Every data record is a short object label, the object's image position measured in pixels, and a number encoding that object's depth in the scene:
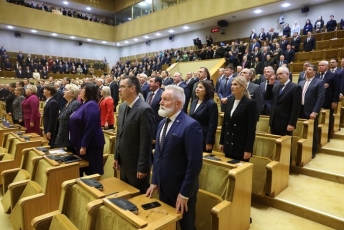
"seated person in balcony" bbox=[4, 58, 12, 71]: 10.31
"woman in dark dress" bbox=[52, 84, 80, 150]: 2.26
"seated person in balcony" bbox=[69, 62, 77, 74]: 12.04
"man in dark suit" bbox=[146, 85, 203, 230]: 1.27
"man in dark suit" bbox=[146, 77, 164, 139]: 2.89
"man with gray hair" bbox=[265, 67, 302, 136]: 2.32
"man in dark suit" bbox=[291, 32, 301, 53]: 6.67
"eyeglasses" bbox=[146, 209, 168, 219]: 1.16
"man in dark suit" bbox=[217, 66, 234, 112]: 3.86
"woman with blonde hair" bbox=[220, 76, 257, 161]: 1.84
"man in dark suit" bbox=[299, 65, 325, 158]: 2.81
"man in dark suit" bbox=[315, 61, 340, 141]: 3.16
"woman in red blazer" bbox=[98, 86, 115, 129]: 3.24
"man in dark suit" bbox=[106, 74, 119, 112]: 4.93
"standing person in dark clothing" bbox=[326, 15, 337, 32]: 6.91
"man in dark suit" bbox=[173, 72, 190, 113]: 3.82
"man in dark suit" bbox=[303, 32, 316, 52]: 6.42
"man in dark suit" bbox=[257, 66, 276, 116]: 2.72
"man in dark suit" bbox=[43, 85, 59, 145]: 2.71
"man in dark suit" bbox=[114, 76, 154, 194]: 1.55
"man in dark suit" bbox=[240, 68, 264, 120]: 2.87
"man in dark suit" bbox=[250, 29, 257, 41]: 8.50
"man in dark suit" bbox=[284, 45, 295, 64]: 6.19
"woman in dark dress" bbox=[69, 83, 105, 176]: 2.02
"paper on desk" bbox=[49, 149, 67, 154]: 2.19
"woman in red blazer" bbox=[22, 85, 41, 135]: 3.34
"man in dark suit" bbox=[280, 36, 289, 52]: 6.72
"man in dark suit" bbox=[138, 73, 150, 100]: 4.16
